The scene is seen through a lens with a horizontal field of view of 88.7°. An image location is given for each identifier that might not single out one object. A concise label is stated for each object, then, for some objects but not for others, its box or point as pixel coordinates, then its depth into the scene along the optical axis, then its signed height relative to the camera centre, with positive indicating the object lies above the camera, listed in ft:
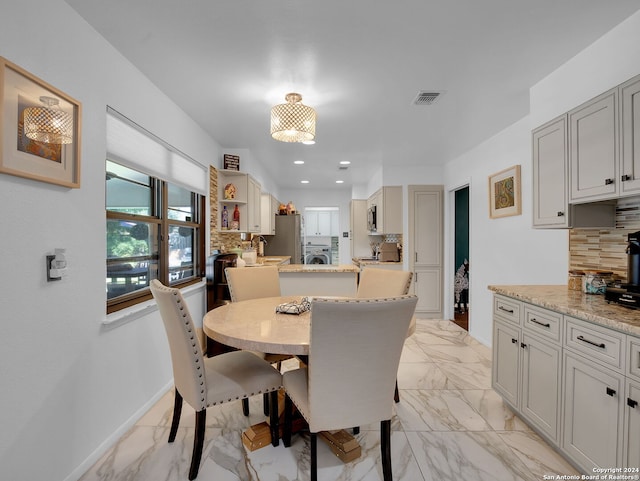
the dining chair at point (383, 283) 8.13 -1.15
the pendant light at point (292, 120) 7.81 +2.89
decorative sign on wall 13.03 +3.10
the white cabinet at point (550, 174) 6.84 +1.45
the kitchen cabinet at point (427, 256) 16.26 -0.80
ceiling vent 8.40 +3.80
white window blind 6.62 +2.09
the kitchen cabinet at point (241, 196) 12.99 +1.77
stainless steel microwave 18.25 +1.24
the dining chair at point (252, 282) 9.12 -1.23
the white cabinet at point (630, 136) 5.28 +1.71
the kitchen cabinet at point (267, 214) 17.67 +1.47
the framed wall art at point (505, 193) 10.36 +1.58
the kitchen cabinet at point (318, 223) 27.30 +1.41
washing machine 27.02 -1.17
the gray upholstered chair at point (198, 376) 5.20 -2.45
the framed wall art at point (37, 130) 4.23 +1.59
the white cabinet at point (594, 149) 5.71 +1.70
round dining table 4.91 -1.54
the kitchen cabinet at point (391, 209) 16.66 +1.58
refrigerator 22.47 +0.13
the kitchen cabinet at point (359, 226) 22.30 +0.95
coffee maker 5.44 -0.77
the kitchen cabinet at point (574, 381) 4.56 -2.39
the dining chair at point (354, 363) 4.35 -1.75
